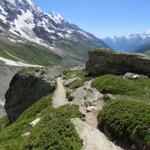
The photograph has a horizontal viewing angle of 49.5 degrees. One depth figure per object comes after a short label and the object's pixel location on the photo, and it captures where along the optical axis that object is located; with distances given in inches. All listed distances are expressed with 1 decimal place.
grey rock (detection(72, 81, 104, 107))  473.2
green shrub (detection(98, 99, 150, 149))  321.3
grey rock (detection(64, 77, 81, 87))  700.5
